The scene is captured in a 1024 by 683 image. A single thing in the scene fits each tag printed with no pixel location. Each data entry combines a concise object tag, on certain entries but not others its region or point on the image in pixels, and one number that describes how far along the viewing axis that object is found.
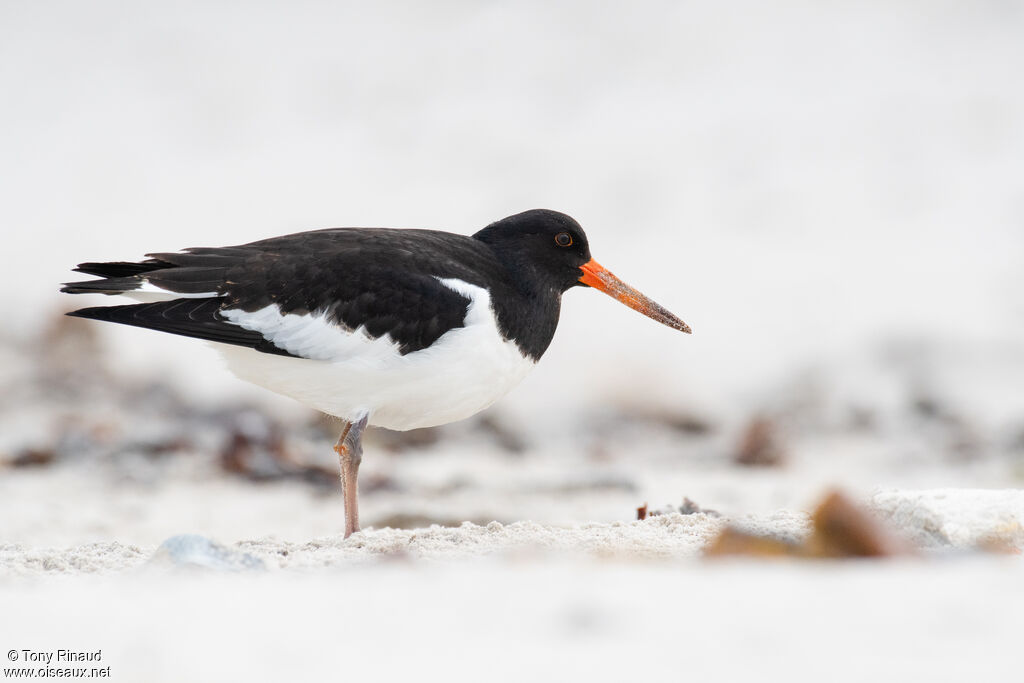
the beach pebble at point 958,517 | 6.86
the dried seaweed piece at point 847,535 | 5.75
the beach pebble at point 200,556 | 6.16
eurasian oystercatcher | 8.39
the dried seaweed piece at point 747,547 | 5.97
